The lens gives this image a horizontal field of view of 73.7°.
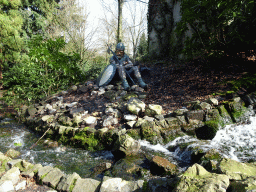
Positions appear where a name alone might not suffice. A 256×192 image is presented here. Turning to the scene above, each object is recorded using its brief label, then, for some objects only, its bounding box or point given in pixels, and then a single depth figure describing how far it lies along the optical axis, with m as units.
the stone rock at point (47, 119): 5.10
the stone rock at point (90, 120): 4.54
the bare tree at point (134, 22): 12.68
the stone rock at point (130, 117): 4.29
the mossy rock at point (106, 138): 3.78
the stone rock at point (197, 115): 3.90
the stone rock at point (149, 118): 4.03
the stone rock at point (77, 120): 4.63
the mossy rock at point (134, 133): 3.80
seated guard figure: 5.80
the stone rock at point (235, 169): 1.81
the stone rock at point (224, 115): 3.92
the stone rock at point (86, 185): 2.21
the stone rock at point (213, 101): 4.18
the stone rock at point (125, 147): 3.25
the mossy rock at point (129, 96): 5.16
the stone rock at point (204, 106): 4.04
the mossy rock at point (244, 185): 1.33
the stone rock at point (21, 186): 2.35
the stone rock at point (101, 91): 5.80
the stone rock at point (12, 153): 3.58
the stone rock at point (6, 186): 2.19
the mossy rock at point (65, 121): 4.77
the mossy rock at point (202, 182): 1.46
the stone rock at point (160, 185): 1.98
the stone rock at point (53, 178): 2.39
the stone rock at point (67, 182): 2.28
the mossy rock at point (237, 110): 3.96
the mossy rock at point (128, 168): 2.71
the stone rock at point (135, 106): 4.42
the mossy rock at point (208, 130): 3.64
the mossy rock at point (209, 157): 2.41
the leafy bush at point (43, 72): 6.45
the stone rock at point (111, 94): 5.39
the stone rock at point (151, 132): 3.73
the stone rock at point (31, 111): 6.02
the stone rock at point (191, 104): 4.26
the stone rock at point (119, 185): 2.07
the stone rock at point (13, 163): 2.75
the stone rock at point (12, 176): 2.38
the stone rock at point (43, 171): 2.53
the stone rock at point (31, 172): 2.57
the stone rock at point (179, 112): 4.08
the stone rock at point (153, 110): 4.34
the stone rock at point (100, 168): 2.94
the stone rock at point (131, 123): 4.03
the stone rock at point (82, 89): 6.39
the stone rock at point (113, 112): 4.64
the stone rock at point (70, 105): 5.57
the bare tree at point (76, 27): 10.36
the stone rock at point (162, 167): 2.65
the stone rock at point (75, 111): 5.05
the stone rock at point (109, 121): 4.36
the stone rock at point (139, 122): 3.93
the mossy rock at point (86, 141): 3.90
